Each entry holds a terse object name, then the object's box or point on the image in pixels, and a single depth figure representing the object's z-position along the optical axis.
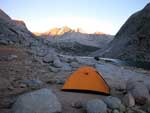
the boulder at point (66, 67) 9.34
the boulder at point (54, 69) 8.61
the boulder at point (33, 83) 5.49
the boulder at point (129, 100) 4.21
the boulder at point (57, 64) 9.79
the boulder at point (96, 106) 3.68
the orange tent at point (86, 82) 5.33
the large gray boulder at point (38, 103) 3.37
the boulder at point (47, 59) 10.38
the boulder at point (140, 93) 4.34
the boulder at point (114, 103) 3.98
